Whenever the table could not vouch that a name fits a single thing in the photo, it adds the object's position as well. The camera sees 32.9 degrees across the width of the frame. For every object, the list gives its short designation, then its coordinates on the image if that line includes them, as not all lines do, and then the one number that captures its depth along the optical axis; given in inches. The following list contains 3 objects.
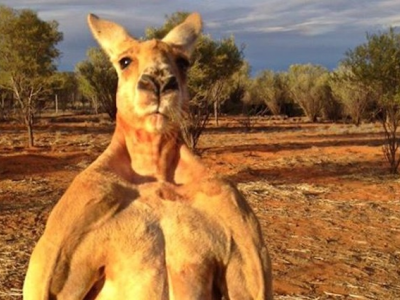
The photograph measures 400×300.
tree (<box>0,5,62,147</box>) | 977.5
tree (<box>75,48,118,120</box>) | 1542.8
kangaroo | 81.6
